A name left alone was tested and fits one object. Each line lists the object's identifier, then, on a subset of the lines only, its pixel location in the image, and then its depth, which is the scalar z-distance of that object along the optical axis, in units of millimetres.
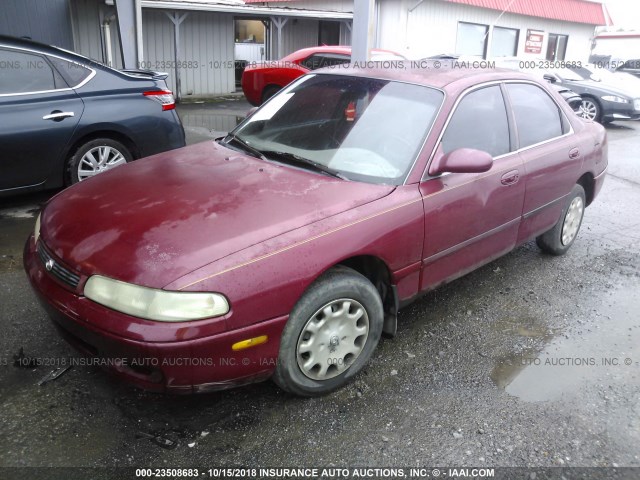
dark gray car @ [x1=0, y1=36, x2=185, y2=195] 4688
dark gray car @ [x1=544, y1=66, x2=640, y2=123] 12086
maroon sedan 2273
